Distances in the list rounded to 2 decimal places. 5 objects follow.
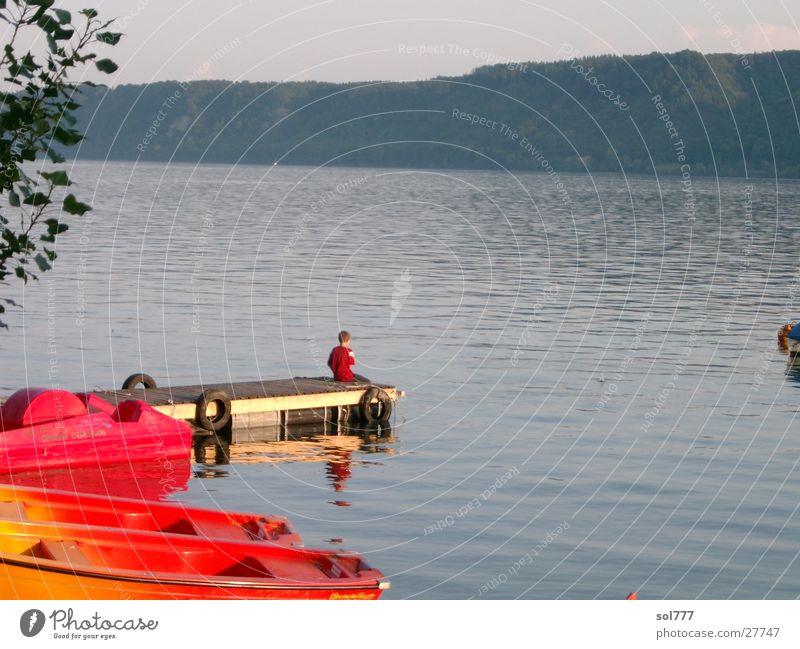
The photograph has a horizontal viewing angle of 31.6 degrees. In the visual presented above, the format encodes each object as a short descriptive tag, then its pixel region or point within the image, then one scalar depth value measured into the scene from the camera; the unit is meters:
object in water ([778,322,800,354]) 48.88
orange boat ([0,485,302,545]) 20.39
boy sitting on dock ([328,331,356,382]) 35.53
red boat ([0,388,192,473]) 27.89
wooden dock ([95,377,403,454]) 32.31
